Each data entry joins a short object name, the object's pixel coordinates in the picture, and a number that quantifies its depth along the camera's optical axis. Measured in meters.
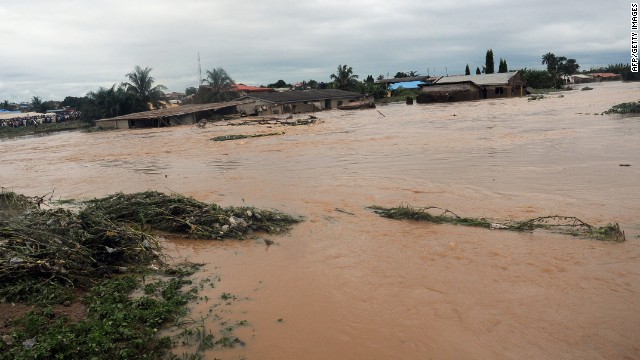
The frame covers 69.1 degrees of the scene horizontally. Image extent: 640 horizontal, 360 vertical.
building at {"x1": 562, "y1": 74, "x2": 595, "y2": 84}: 79.25
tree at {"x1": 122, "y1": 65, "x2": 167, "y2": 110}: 43.70
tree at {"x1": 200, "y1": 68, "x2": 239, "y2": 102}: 47.47
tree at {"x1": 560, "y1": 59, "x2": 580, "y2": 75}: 81.75
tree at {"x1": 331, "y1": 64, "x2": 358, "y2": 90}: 56.59
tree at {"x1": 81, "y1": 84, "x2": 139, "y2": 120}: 42.31
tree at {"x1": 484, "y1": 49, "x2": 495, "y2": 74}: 57.06
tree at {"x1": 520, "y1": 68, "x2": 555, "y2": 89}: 55.59
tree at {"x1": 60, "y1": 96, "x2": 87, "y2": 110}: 72.19
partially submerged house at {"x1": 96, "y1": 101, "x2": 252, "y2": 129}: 34.94
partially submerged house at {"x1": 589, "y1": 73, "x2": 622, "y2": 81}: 82.83
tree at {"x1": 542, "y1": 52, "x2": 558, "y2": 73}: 80.56
